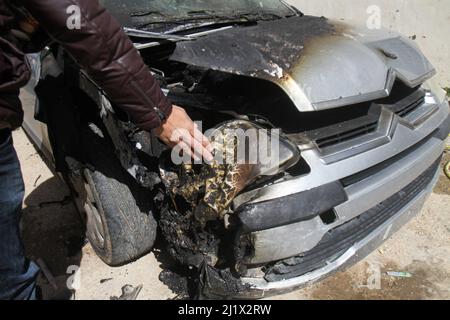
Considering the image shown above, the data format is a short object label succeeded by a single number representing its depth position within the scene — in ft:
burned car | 5.83
